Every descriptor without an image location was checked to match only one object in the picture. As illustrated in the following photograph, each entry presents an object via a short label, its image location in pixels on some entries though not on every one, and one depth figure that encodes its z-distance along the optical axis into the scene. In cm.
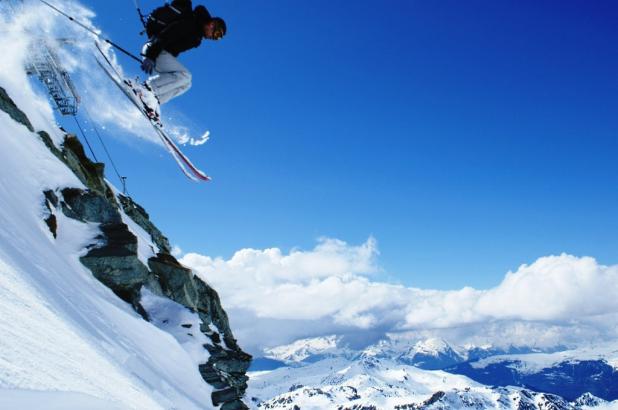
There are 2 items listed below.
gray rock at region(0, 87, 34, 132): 2322
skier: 1156
